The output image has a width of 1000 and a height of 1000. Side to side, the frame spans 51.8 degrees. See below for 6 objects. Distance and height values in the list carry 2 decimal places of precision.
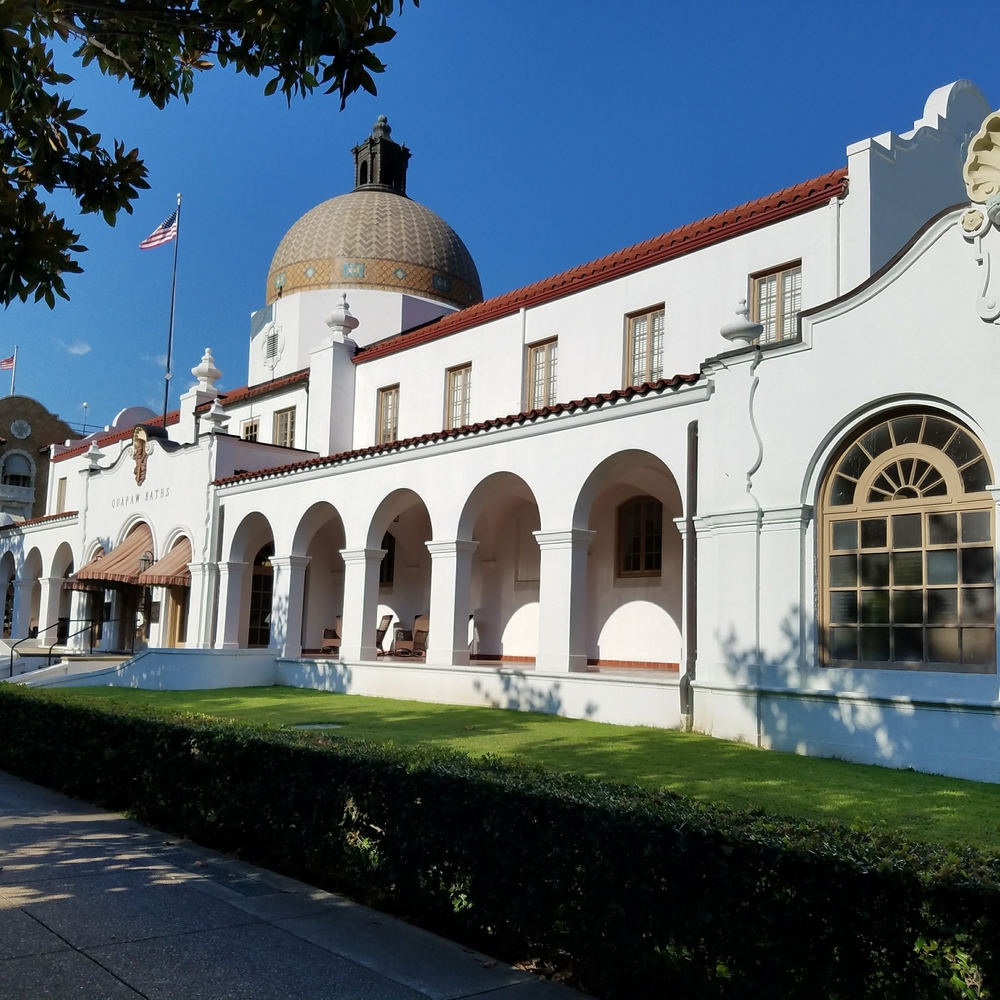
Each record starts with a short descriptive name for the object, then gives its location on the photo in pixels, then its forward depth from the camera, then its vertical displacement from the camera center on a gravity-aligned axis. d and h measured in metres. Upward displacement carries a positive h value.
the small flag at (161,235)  31.30 +11.87
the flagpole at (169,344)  35.88 +10.17
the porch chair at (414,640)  23.62 -0.14
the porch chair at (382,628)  25.34 +0.13
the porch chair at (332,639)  25.81 -0.19
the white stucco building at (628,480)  11.84 +2.69
